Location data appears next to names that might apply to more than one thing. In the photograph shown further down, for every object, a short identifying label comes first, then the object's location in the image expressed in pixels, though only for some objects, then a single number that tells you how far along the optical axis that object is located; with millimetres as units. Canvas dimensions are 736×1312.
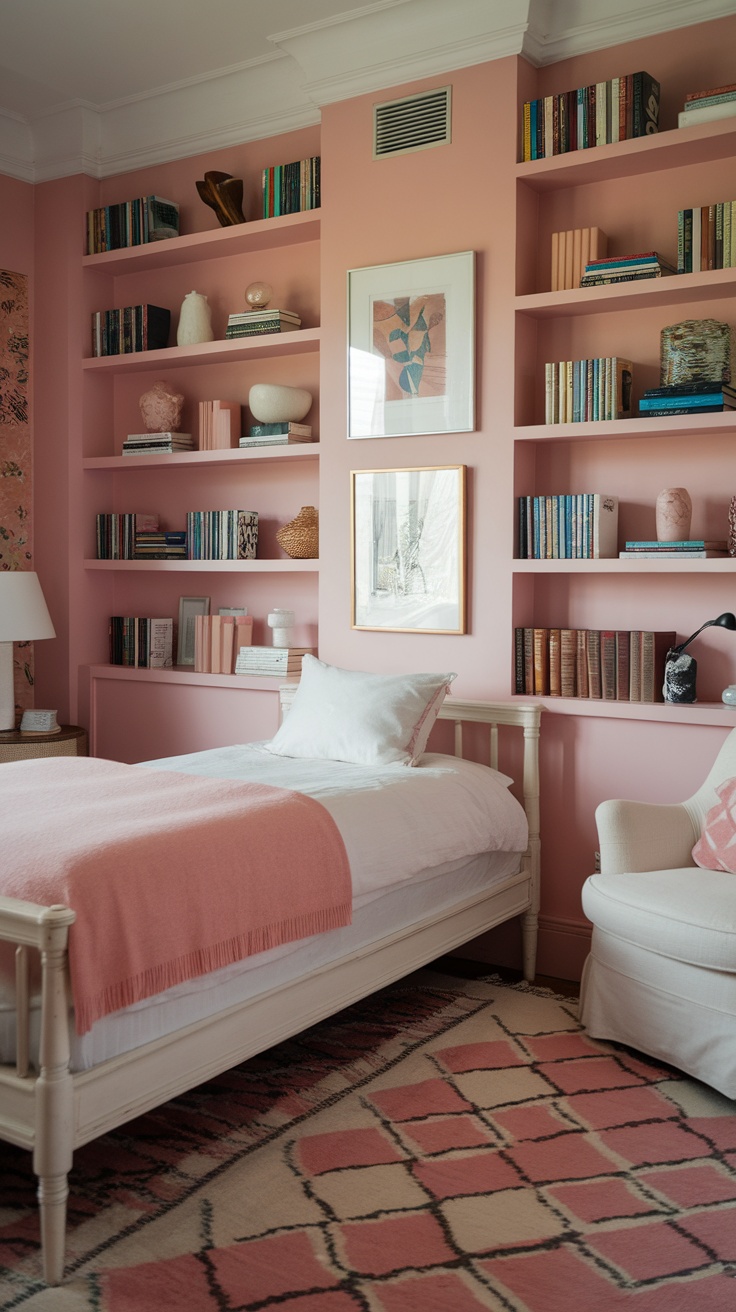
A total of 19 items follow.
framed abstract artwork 3516
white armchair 2553
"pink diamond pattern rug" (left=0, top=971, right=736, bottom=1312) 1907
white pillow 3242
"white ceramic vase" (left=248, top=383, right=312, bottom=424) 3973
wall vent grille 3541
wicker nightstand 3990
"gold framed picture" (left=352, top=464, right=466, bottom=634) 3572
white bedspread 2689
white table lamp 3990
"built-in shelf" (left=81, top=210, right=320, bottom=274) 3916
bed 1873
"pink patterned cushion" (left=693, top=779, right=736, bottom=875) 2832
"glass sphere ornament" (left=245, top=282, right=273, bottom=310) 4023
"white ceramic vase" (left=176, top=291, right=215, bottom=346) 4191
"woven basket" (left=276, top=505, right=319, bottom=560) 3961
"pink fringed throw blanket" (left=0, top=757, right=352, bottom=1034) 1994
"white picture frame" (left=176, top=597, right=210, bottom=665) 4445
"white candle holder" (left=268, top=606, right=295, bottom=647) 4023
